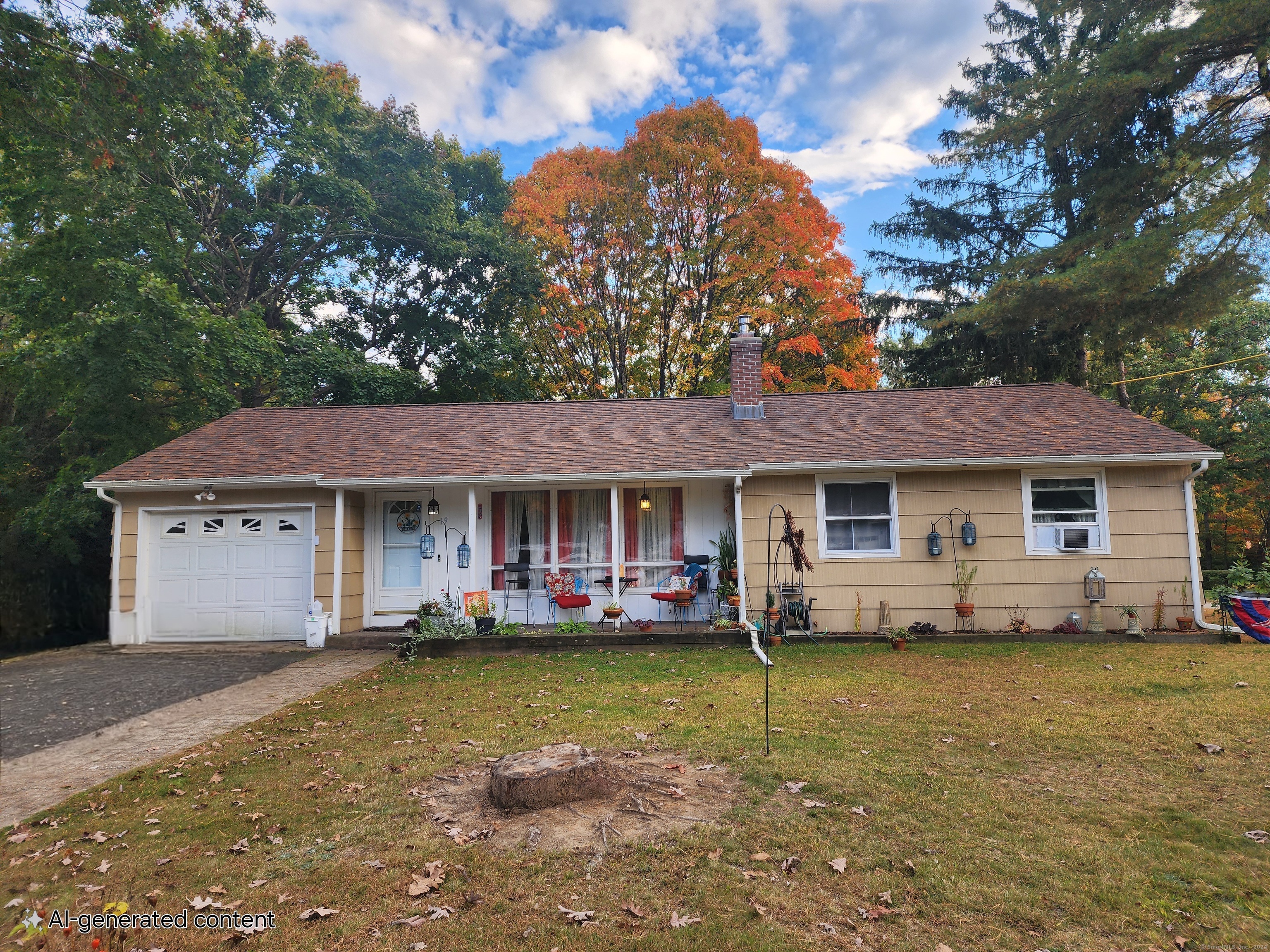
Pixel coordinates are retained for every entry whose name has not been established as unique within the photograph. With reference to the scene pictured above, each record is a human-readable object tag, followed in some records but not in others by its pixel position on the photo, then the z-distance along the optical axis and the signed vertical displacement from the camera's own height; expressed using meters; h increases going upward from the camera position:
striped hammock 9.05 -1.33
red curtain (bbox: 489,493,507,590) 11.44 -0.05
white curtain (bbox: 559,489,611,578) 11.46 +0.02
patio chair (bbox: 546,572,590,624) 11.12 -0.98
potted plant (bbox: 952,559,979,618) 10.23 -0.98
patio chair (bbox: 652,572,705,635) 10.30 -1.05
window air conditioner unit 10.28 -0.30
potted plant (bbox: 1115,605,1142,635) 9.71 -1.52
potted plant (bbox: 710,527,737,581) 10.74 -0.51
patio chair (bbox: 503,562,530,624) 11.37 -0.84
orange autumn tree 20.14 +8.29
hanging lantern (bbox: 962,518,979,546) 10.23 -0.19
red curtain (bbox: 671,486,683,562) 11.32 +0.05
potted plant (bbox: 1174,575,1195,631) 9.88 -1.49
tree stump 4.02 -1.55
